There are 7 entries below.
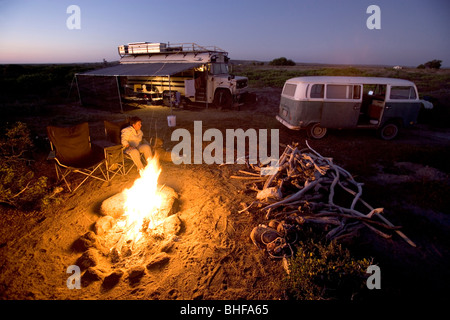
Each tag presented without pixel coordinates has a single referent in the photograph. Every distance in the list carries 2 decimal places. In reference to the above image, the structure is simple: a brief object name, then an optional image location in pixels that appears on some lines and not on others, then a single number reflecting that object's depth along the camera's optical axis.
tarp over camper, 12.41
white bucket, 9.65
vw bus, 7.42
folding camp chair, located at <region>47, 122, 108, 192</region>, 4.62
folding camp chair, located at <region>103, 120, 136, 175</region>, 5.55
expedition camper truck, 13.13
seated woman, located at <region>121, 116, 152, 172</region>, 5.19
